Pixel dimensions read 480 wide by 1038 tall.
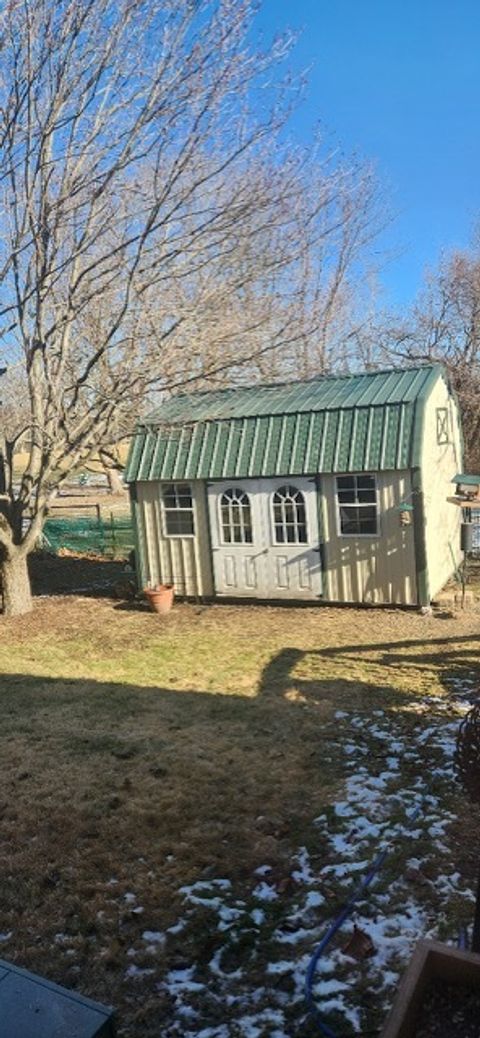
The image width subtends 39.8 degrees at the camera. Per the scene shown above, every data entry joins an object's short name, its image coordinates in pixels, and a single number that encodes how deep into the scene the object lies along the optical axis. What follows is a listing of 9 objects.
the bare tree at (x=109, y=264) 8.56
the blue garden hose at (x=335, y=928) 2.90
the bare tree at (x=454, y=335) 22.28
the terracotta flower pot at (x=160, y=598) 11.39
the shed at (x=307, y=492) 10.30
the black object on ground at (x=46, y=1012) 2.18
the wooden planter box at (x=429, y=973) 2.15
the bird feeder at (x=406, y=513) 10.10
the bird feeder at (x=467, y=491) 10.44
